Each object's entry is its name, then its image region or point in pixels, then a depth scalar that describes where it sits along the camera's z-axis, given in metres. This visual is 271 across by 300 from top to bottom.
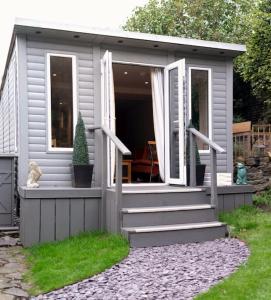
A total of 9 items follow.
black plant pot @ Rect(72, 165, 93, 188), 4.50
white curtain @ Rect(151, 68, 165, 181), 5.17
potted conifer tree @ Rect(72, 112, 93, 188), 4.51
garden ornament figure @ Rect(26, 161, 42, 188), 4.30
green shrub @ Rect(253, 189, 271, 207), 5.54
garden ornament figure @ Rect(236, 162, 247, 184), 5.23
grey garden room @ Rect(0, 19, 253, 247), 4.14
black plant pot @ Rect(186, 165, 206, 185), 5.02
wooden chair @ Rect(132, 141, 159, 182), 6.31
